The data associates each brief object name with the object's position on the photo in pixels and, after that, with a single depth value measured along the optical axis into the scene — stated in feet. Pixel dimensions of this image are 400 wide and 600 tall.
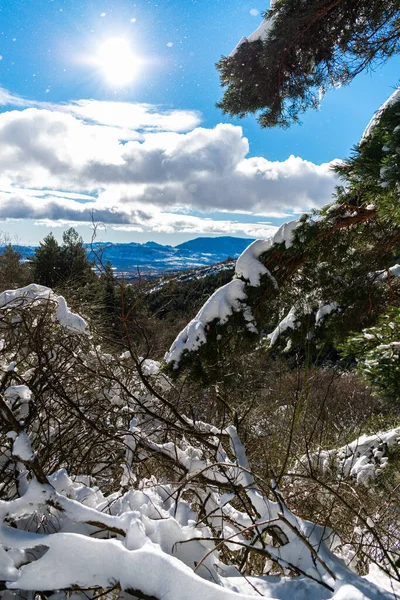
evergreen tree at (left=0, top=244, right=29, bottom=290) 60.18
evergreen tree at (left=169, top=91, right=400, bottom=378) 15.83
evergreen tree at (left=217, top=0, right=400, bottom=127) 13.37
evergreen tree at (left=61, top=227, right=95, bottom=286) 67.06
